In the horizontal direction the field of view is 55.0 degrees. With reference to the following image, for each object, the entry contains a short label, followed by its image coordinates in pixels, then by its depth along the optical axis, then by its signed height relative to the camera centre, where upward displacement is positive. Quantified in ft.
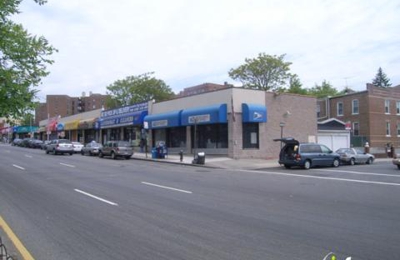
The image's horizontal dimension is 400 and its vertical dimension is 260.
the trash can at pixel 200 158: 87.30 -3.62
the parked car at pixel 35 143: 196.68 +0.68
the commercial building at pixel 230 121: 100.42 +5.80
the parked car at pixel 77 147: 146.41 -1.23
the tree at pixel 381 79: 311.17 +49.27
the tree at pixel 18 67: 54.07 +11.92
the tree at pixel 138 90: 219.20 +30.83
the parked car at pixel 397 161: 77.81 -4.41
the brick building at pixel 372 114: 153.58 +10.76
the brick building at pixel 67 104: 470.80 +53.37
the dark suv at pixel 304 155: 79.51 -3.01
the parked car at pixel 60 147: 129.49 -0.98
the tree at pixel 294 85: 196.08 +29.05
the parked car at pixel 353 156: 94.43 -4.12
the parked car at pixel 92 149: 124.72 -1.76
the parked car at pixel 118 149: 109.50 -1.69
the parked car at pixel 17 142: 240.03 +1.73
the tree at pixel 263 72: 187.11 +34.57
